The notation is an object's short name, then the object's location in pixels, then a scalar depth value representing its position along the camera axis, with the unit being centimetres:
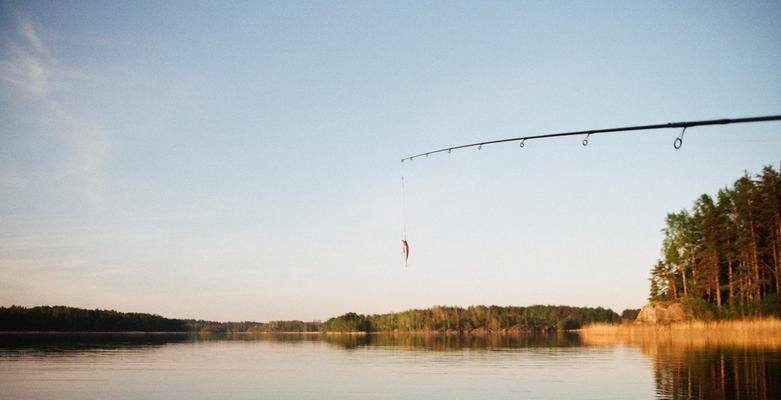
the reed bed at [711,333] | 4475
